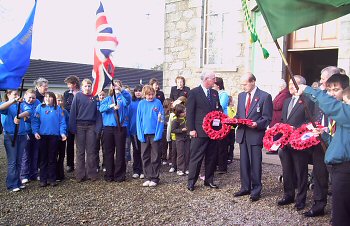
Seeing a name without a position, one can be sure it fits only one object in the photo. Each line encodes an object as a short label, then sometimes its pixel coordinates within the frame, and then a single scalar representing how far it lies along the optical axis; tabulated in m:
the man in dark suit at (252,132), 5.97
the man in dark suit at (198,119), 6.55
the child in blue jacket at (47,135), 6.85
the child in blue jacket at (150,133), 6.86
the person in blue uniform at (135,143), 7.72
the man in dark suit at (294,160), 5.46
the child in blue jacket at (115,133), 7.06
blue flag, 5.30
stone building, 9.51
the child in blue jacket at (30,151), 6.89
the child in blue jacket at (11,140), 6.36
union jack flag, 6.39
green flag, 4.02
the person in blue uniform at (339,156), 3.40
